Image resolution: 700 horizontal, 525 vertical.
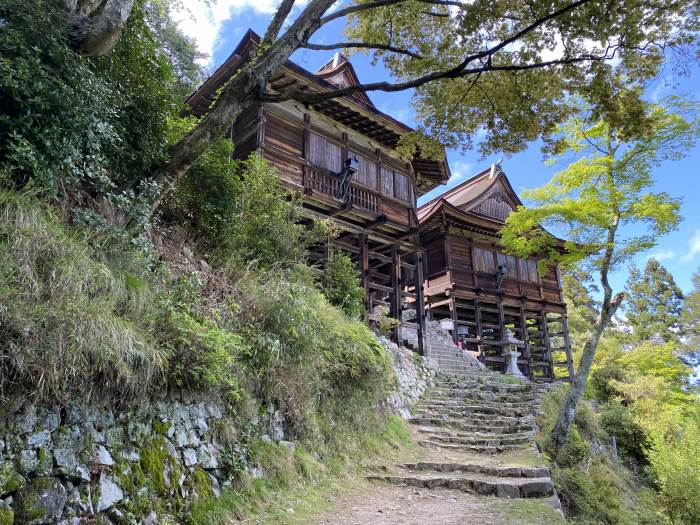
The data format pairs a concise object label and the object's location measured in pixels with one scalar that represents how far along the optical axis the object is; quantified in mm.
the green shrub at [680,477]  9375
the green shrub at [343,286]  8766
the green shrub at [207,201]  6320
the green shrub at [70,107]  3885
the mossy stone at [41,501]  2492
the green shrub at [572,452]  9211
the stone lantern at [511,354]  16969
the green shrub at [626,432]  16734
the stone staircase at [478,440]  5809
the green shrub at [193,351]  3729
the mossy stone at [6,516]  2336
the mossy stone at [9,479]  2436
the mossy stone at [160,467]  3328
